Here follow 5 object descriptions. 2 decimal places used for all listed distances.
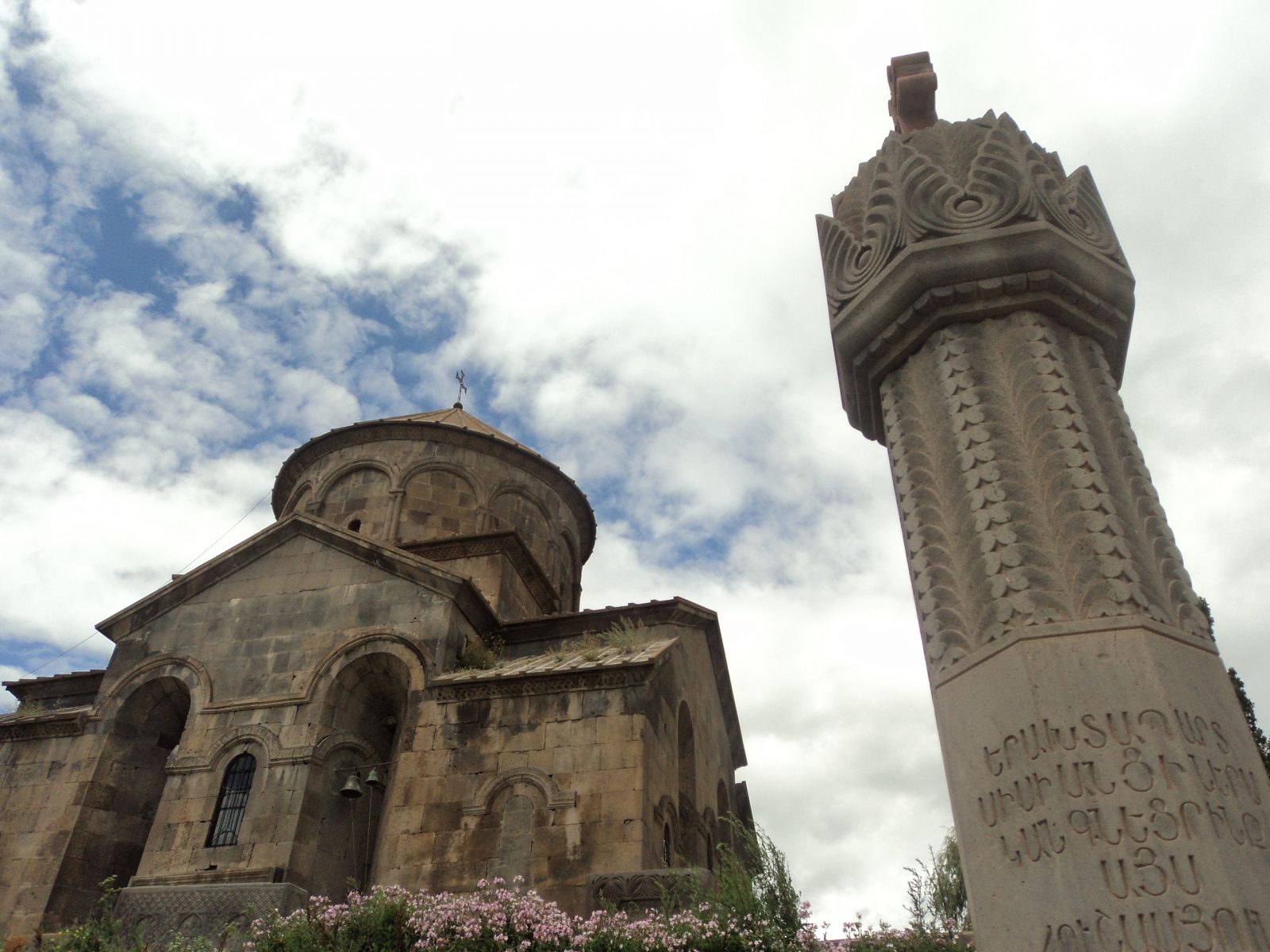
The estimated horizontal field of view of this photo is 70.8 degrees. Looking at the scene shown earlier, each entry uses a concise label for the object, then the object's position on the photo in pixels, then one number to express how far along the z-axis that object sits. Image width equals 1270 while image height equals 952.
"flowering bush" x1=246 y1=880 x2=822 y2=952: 5.55
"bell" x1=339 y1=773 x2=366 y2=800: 8.30
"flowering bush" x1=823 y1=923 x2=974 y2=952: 4.74
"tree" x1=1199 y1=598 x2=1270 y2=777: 9.73
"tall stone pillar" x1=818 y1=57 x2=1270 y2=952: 2.41
